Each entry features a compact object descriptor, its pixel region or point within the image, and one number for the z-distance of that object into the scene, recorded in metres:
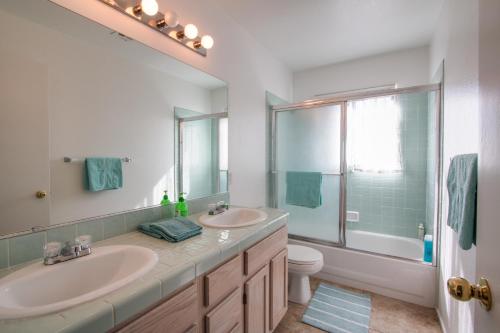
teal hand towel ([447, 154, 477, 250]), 0.96
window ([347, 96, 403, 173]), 2.54
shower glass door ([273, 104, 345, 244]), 2.53
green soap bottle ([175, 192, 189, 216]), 1.52
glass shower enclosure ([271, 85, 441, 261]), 2.45
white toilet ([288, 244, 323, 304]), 1.97
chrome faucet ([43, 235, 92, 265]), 0.85
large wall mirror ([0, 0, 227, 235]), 0.90
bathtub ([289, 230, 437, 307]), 2.01
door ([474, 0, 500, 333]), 0.47
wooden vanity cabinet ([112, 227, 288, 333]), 0.79
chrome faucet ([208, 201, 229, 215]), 1.62
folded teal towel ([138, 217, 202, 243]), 1.12
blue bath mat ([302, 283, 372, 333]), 1.75
